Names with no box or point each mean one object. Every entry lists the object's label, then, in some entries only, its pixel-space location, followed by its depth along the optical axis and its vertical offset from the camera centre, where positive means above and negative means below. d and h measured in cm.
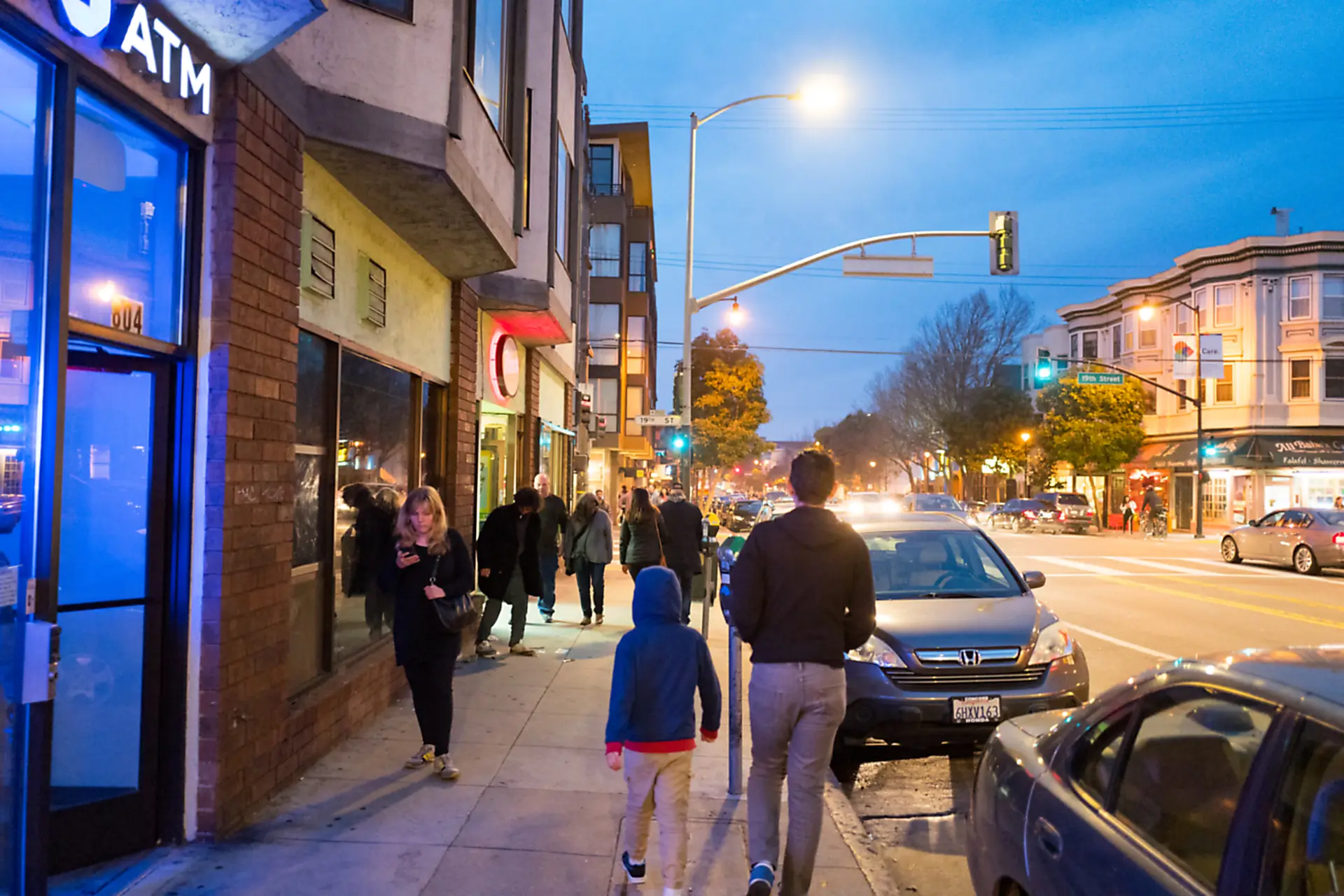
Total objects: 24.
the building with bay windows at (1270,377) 3662 +416
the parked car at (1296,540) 1898 -124
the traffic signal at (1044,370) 3080 +354
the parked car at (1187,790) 204 -80
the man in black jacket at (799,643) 395 -71
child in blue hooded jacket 391 -98
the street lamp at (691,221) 1709 +591
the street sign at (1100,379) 3338 +355
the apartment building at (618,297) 3622 +727
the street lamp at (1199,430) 3328 +178
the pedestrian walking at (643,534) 1105 -73
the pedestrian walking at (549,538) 1115 -80
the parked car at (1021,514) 3916 -153
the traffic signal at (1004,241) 1642 +411
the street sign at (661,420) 1948 +109
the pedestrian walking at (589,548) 1164 -96
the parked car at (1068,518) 3875 -163
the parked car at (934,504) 2483 -74
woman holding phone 566 -85
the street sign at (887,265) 1659 +372
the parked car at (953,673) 593 -126
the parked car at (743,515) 3844 -173
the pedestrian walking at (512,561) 865 -86
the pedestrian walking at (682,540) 1177 -84
